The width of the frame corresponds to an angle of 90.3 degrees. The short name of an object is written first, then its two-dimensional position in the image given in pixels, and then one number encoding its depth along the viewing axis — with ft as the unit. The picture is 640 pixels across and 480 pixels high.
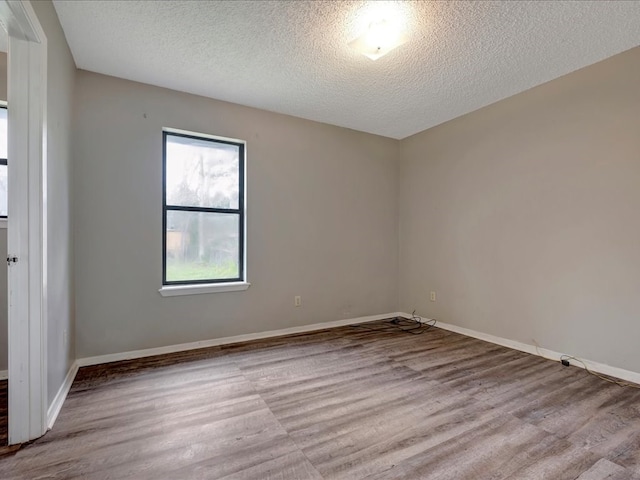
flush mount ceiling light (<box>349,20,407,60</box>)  6.96
